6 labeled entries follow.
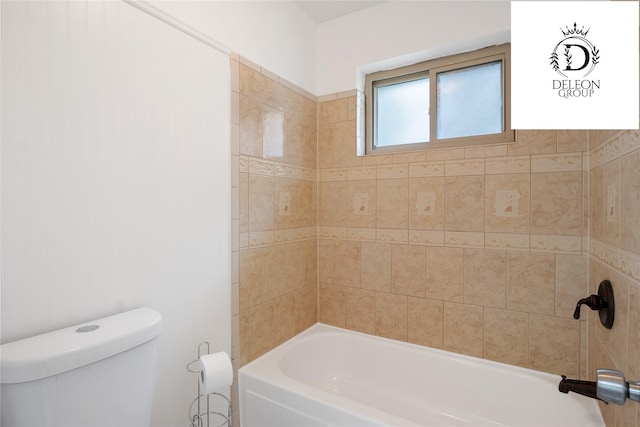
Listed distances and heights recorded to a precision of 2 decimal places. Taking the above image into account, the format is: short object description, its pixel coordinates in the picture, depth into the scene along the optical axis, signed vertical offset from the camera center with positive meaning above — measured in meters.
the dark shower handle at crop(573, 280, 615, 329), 1.08 -0.34
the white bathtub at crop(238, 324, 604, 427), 1.36 -0.90
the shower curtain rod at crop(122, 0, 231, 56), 1.14 +0.76
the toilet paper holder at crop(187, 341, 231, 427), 1.32 -0.86
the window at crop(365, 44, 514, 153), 1.76 +0.67
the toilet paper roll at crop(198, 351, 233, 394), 1.15 -0.60
